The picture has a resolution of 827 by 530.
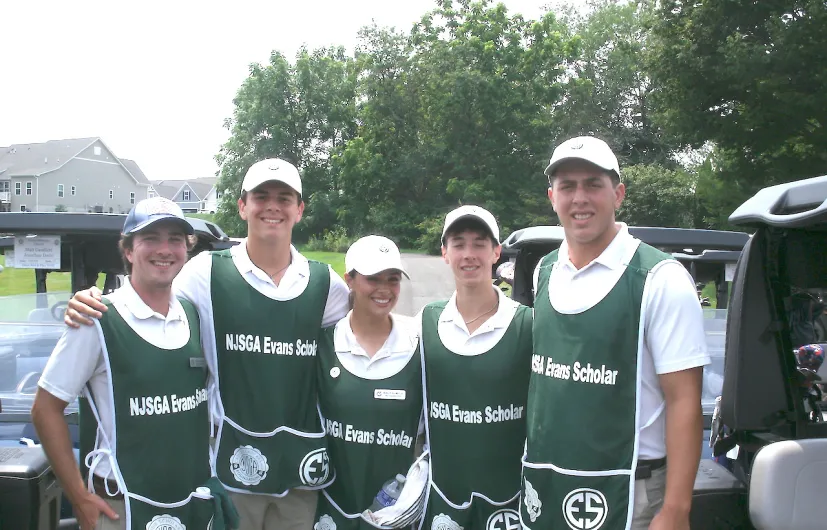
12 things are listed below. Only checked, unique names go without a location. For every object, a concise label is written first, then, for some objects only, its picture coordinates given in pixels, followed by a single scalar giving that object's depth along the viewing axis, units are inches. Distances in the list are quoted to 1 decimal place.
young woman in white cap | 125.3
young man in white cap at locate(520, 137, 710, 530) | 98.5
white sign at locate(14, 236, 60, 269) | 194.9
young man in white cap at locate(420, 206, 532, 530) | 120.7
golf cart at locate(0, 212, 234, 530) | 167.5
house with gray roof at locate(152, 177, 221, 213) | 3329.2
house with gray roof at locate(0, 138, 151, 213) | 2561.5
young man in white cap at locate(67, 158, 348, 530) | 128.1
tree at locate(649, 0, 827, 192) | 646.5
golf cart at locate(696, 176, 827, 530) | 106.0
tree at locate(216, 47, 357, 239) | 2059.5
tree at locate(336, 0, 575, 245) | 1441.9
